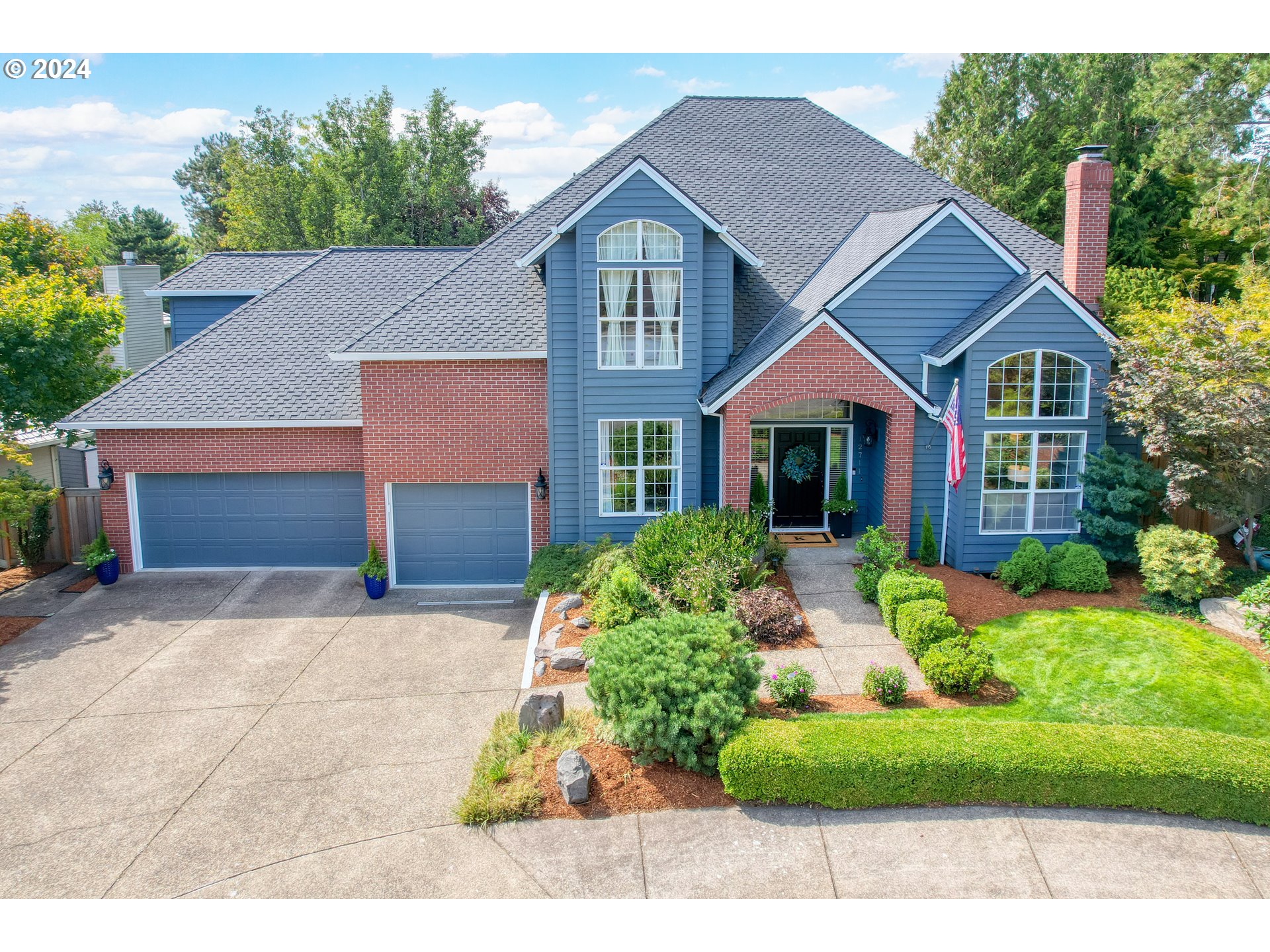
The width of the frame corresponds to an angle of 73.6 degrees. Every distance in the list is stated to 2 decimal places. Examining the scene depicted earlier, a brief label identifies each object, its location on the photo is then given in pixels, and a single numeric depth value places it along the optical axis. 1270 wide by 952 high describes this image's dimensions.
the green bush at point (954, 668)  10.52
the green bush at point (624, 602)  12.48
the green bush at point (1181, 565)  13.02
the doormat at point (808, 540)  16.23
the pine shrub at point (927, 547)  15.23
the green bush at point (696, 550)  12.57
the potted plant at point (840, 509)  16.56
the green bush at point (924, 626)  11.25
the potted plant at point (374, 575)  15.80
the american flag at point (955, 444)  14.52
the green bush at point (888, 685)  10.36
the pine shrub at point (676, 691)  8.73
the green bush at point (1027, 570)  13.95
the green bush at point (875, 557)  13.43
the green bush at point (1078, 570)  13.92
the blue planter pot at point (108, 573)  16.55
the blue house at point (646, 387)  14.95
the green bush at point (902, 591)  12.22
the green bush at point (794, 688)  10.16
